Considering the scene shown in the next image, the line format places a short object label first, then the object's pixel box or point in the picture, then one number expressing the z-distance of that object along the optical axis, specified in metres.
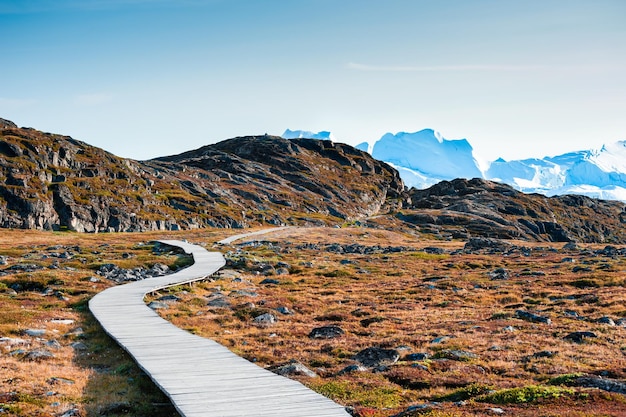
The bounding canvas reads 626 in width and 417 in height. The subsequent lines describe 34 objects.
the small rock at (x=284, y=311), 36.64
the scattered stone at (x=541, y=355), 23.36
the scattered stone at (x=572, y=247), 124.91
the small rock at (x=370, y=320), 33.17
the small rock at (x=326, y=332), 29.06
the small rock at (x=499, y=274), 60.86
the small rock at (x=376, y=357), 23.00
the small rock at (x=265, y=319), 32.72
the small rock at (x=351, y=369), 21.42
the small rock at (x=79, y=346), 25.79
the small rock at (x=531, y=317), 32.77
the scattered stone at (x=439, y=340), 26.68
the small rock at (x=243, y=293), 44.31
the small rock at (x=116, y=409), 17.19
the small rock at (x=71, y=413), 16.52
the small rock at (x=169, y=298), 39.60
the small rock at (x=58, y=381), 19.52
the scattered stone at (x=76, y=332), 28.10
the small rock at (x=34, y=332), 27.31
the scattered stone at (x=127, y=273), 52.16
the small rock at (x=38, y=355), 22.95
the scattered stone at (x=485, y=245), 117.39
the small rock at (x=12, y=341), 25.20
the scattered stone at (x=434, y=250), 100.39
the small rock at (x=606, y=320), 31.47
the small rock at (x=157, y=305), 36.69
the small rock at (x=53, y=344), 25.47
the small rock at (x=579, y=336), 26.97
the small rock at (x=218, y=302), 39.03
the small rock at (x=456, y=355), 23.38
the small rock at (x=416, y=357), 23.50
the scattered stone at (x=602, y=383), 17.38
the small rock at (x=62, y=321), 30.95
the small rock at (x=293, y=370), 20.73
